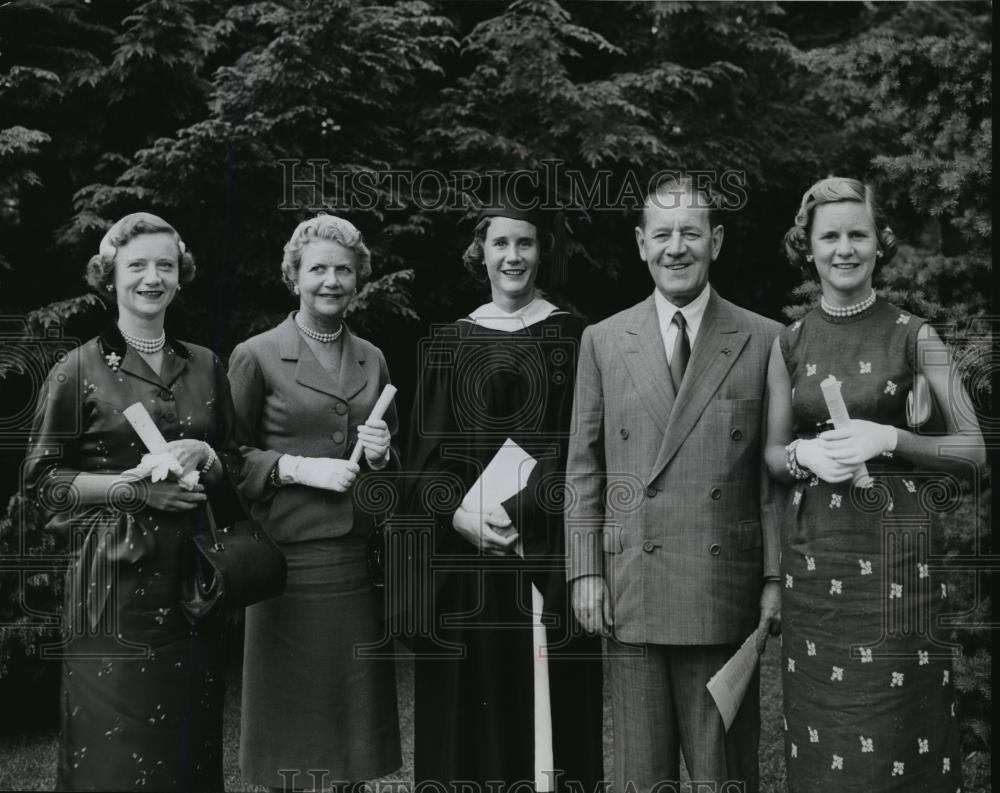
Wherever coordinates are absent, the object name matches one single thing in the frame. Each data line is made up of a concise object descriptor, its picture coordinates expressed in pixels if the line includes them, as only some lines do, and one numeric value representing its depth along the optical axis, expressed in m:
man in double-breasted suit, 3.43
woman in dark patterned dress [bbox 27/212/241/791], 3.41
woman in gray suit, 3.89
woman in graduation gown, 3.83
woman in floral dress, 3.23
